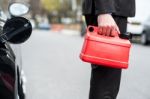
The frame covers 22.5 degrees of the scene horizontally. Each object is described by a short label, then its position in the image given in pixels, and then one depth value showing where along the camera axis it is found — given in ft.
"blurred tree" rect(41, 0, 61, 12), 176.02
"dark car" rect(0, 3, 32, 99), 7.15
